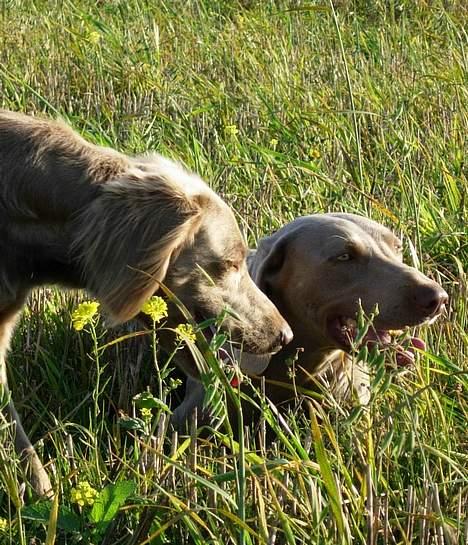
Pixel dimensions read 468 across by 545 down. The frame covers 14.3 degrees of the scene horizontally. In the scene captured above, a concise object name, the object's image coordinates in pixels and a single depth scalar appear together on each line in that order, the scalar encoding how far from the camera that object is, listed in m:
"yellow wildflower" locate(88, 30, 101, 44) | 10.09
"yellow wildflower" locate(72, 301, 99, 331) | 3.97
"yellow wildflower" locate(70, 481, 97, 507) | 3.74
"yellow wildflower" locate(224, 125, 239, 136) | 7.97
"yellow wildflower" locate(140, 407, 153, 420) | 3.84
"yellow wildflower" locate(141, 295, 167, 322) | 3.86
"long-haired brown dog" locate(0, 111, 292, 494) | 4.89
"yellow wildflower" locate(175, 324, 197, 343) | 3.58
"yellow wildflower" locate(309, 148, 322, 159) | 8.00
